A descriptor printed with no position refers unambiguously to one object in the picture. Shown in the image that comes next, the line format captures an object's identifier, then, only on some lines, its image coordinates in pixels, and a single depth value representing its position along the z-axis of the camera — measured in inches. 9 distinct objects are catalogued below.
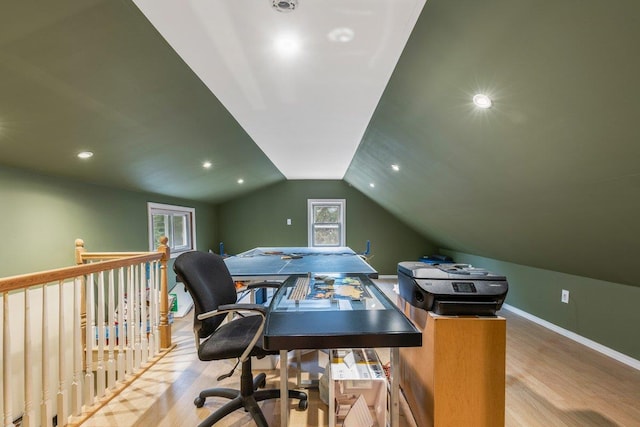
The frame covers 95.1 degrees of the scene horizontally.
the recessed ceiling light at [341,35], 59.3
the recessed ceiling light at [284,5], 51.2
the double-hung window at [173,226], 165.0
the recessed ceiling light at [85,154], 93.6
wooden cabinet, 54.3
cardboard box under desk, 58.1
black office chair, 60.0
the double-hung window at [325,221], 256.2
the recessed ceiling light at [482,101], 62.6
